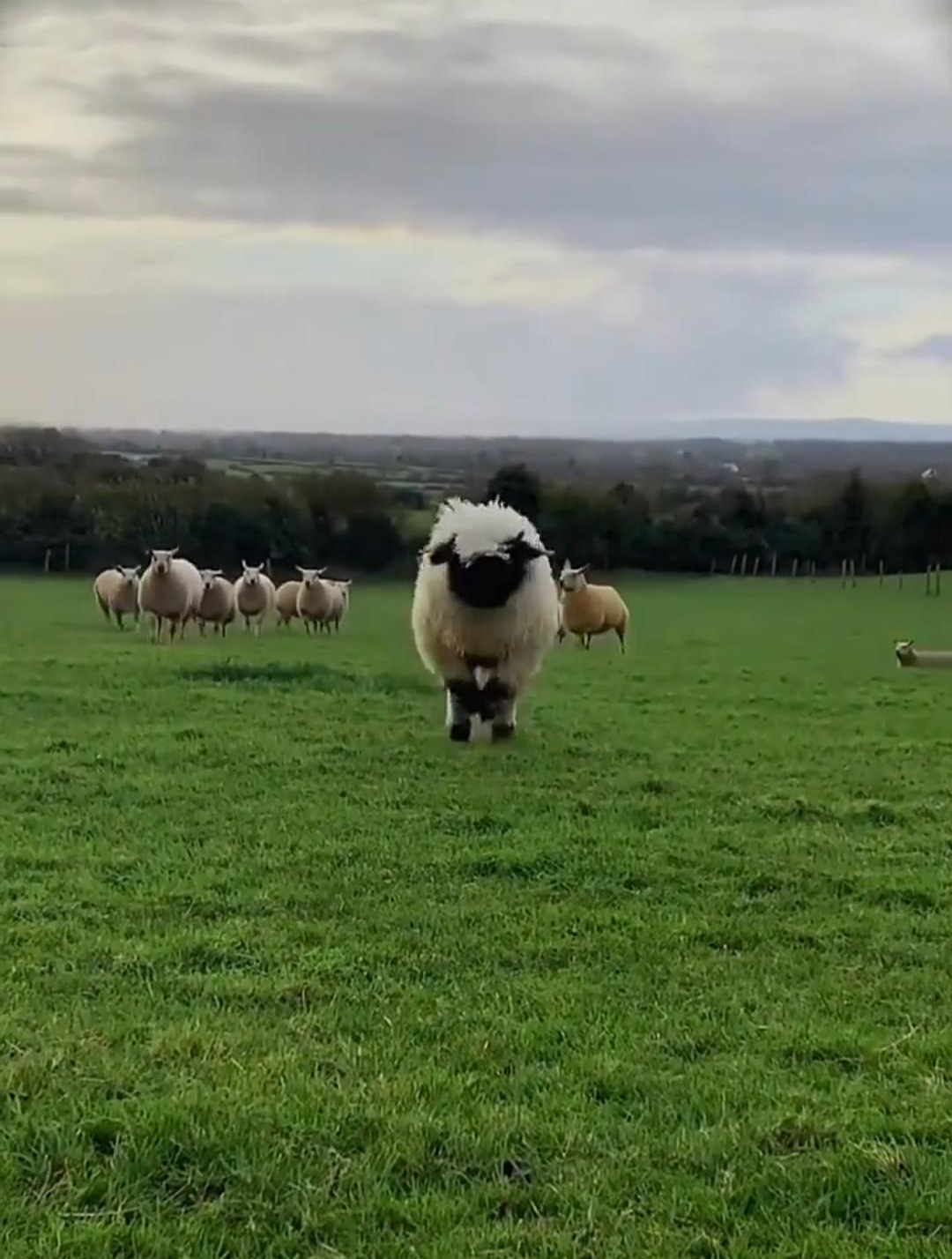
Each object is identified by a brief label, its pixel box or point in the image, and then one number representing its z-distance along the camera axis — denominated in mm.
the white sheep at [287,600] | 29375
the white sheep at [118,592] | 27500
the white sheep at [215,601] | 26281
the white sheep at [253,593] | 27750
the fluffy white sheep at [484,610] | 11719
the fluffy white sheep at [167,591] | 24828
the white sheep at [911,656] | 14670
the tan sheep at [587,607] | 24891
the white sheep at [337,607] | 28233
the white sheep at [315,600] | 28078
